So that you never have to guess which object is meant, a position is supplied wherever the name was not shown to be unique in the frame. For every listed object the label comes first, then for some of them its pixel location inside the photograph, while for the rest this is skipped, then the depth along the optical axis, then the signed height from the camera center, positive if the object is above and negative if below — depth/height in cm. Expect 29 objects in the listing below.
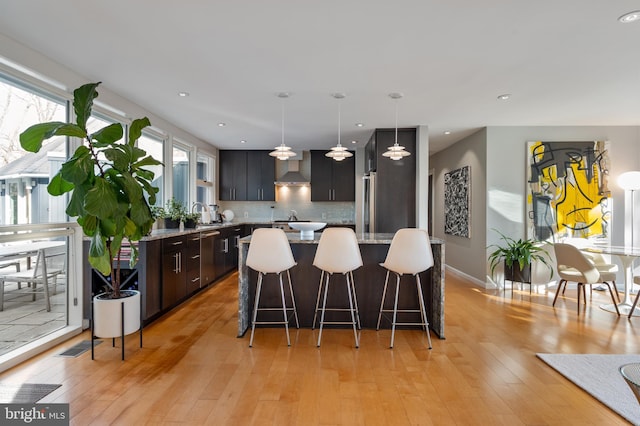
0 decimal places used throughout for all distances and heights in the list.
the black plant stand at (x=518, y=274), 489 -90
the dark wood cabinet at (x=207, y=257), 505 -72
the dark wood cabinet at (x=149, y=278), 351 -71
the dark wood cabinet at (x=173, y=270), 390 -72
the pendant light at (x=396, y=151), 386 +67
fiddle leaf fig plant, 247 +19
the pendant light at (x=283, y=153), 371 +63
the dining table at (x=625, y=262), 404 -62
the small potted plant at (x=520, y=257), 489 -68
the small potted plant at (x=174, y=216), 462 -8
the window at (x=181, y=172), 577 +66
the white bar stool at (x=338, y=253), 313 -39
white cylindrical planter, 280 -87
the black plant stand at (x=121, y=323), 280 -92
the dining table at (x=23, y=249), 279 -34
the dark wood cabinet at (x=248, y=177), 763 +74
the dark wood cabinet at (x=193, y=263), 455 -71
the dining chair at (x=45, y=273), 297 -57
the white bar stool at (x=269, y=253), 314 -39
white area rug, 217 -122
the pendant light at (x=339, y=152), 392 +67
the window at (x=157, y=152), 498 +87
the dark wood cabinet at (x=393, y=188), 570 +37
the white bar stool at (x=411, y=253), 309 -38
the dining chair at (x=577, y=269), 412 -70
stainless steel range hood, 745 +68
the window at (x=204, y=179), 680 +63
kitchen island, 360 -79
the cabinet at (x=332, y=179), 760 +69
